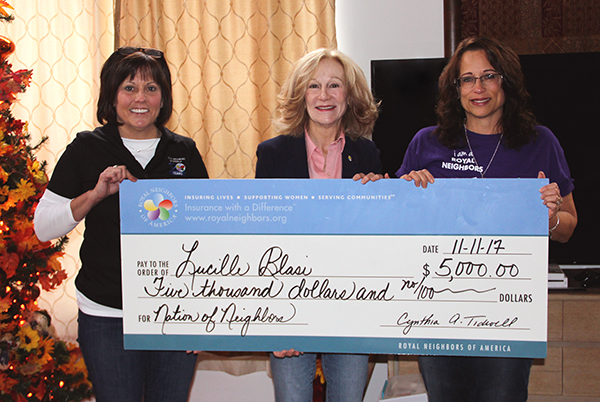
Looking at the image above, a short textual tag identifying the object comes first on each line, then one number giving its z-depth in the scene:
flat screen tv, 2.34
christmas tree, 2.01
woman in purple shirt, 1.33
